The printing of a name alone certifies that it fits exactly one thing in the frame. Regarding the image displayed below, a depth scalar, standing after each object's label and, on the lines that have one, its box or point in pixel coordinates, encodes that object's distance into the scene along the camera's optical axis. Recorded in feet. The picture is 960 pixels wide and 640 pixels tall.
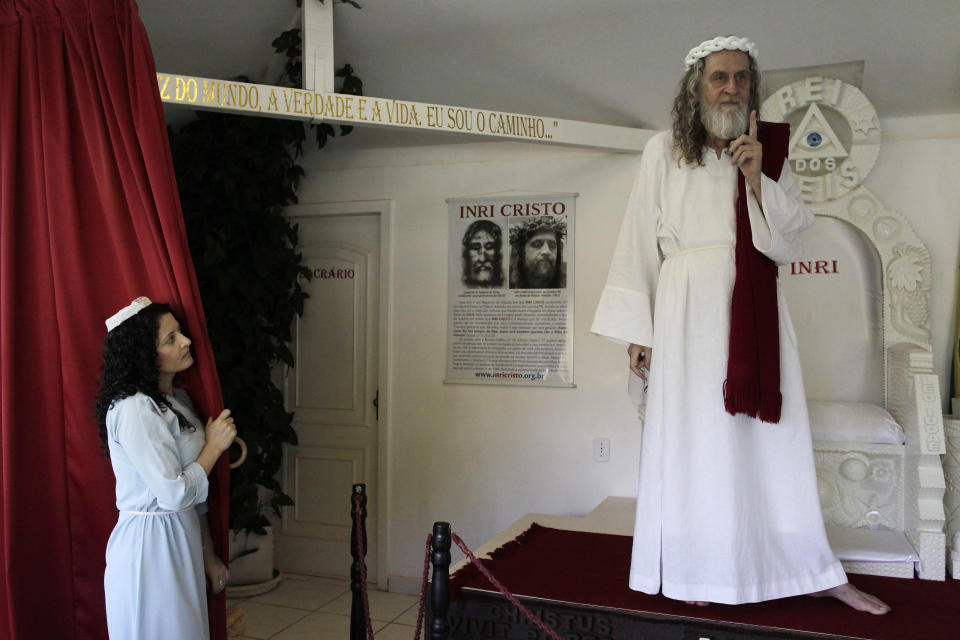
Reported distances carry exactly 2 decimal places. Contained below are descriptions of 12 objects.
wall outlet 13.52
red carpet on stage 7.38
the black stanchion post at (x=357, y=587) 8.73
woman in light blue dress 7.16
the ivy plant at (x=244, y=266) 13.93
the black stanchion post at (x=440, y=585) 7.58
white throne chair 9.81
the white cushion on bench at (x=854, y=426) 10.48
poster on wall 13.91
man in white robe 7.56
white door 15.51
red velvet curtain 7.84
